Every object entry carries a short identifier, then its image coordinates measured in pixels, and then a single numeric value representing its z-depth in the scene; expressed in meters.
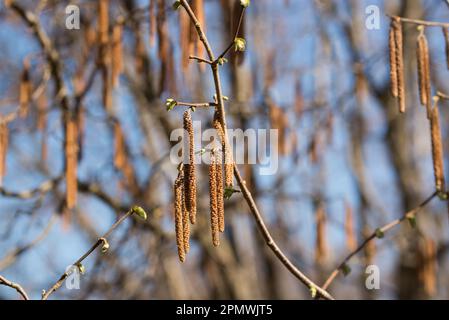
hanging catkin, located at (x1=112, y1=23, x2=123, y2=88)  3.50
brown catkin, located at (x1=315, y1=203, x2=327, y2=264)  3.68
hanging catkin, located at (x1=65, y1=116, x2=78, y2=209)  3.02
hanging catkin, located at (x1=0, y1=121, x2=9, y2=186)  3.20
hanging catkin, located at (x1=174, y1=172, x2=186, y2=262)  1.77
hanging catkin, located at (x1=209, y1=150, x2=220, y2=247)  1.72
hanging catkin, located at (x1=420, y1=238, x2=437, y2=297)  3.99
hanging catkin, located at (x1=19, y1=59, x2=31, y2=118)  3.53
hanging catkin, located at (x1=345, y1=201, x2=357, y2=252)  3.94
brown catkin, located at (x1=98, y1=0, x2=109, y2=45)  3.64
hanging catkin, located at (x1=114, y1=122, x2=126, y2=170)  3.84
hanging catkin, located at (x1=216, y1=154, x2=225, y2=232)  1.75
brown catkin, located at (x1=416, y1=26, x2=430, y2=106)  2.38
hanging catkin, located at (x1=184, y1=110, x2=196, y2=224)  1.76
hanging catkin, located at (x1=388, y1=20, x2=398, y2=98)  2.31
